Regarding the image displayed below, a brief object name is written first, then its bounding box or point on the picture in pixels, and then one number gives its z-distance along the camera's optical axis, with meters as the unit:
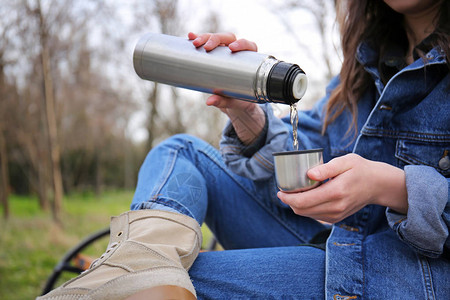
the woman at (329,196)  0.76
